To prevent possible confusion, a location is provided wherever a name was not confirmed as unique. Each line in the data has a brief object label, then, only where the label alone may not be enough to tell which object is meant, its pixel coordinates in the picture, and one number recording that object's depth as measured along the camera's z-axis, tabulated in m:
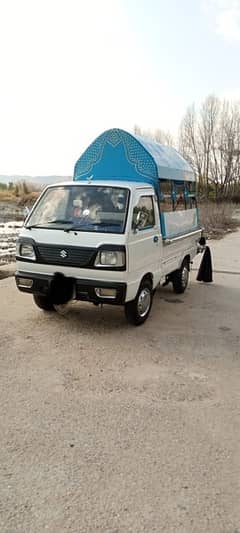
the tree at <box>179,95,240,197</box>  37.75
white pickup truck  5.24
